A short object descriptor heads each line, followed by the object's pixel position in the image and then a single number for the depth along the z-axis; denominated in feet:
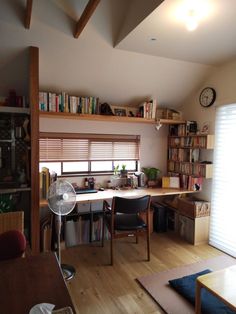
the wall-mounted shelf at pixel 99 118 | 9.62
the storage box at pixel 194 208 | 10.96
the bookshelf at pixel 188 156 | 11.09
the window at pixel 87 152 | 10.84
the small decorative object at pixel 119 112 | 11.66
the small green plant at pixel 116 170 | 12.32
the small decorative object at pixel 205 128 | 11.31
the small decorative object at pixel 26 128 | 8.84
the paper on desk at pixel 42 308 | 3.32
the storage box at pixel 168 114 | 12.70
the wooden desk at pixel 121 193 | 9.69
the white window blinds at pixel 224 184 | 10.13
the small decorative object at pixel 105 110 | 10.71
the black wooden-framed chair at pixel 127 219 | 8.92
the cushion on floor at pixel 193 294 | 6.60
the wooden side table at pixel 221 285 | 5.39
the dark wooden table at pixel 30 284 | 3.59
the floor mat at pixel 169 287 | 6.89
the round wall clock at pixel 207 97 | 10.94
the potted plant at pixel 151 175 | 12.67
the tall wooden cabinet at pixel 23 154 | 8.30
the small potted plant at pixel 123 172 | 12.29
